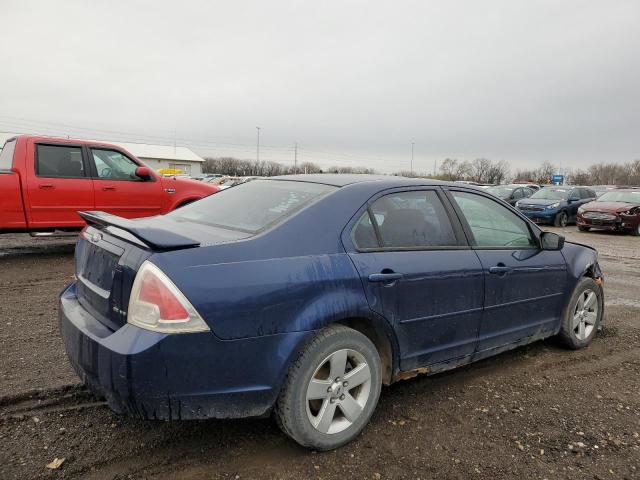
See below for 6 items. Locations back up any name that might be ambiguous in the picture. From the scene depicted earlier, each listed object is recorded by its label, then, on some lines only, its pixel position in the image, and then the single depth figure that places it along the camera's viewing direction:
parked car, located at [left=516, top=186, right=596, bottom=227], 17.97
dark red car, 15.70
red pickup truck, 6.92
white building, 63.34
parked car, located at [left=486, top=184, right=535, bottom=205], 20.87
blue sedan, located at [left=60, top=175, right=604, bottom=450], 2.15
